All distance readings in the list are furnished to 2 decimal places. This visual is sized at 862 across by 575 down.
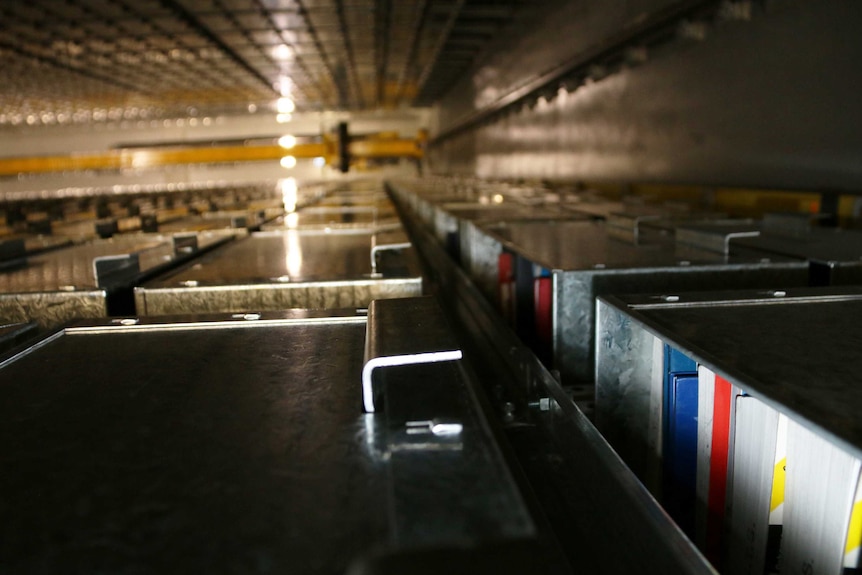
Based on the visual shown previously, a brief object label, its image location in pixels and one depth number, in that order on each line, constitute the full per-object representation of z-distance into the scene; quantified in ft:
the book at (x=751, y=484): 2.66
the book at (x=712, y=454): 3.01
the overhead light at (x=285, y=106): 42.80
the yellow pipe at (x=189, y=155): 31.17
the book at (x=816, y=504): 2.13
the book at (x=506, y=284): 8.40
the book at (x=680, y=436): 3.30
